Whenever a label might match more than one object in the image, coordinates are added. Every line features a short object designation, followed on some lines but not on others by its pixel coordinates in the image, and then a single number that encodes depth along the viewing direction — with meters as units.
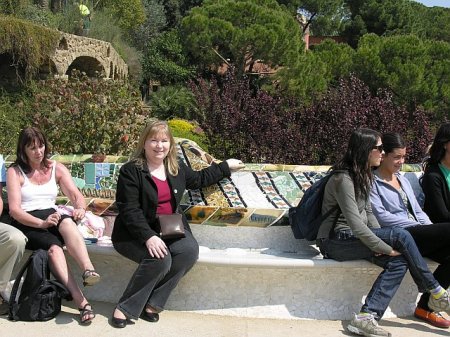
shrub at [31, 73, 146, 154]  5.94
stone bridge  16.34
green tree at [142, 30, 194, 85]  26.47
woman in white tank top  3.79
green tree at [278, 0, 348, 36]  33.41
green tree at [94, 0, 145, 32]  27.22
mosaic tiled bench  3.96
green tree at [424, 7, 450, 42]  37.31
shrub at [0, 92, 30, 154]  7.25
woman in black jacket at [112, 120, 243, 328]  3.69
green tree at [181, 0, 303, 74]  21.11
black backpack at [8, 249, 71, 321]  3.72
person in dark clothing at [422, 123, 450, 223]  4.19
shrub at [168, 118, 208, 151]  8.35
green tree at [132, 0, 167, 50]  29.39
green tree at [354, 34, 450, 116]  18.16
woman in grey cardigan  3.72
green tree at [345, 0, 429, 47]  35.19
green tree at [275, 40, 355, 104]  20.05
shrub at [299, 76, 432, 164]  6.79
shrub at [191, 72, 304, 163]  6.72
